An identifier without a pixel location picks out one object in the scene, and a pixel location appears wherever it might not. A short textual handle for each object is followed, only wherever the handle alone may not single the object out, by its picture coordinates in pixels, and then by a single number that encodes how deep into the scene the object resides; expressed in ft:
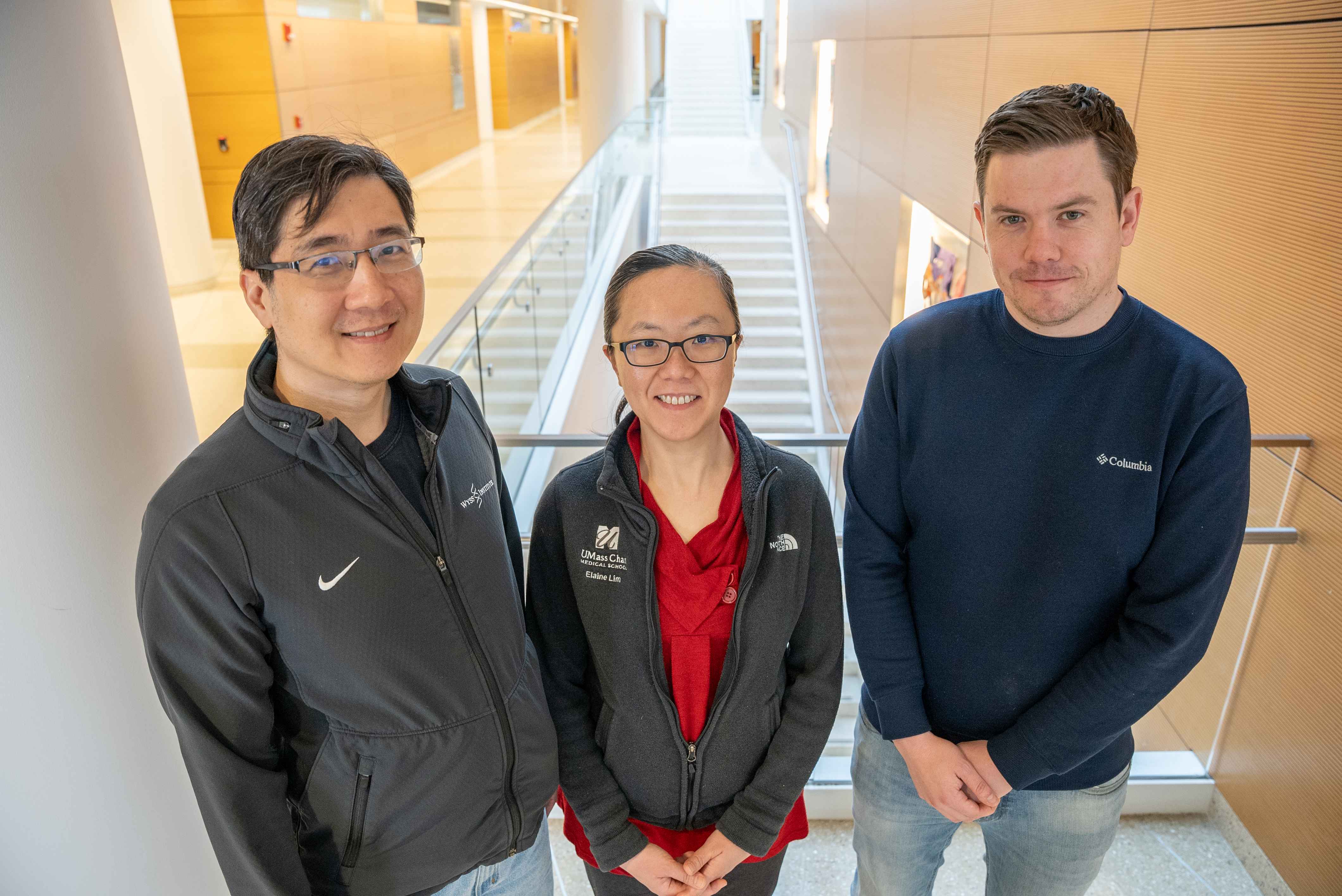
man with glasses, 3.85
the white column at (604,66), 47.34
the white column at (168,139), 22.03
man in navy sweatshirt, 4.53
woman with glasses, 4.82
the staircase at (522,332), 15.55
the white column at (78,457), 4.16
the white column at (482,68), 58.54
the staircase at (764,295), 36.52
